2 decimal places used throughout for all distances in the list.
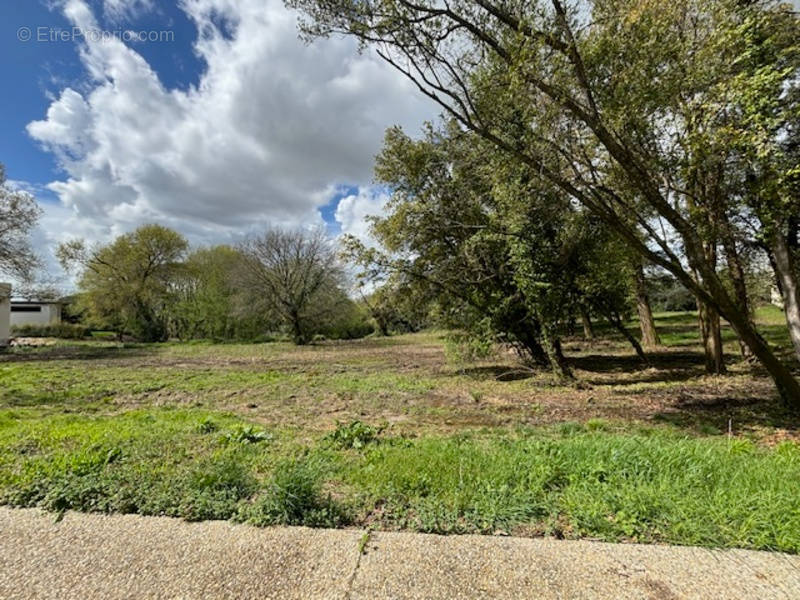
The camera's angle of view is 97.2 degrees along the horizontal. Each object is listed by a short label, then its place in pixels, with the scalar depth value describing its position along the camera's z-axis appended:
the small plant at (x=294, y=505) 2.18
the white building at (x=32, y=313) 32.50
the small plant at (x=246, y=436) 3.74
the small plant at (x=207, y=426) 4.23
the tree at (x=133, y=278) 25.20
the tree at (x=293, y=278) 22.59
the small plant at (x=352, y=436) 3.70
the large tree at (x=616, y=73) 4.20
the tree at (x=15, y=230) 16.98
